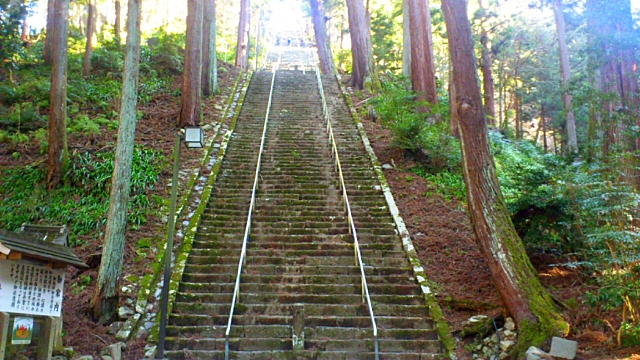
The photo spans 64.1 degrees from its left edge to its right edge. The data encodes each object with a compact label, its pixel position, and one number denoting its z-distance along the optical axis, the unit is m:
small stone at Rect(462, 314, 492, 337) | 7.63
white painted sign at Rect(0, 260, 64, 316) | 5.75
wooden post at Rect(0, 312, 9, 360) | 5.50
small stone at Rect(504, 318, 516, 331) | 7.29
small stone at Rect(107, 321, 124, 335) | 7.73
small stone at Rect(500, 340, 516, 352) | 7.06
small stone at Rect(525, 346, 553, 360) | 6.24
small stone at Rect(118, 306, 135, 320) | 8.11
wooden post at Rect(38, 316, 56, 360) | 6.20
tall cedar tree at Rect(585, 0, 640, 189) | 8.46
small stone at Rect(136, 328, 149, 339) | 7.77
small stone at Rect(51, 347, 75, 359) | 6.67
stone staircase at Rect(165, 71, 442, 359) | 7.72
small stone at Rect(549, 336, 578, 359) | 6.14
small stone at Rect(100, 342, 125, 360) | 7.08
